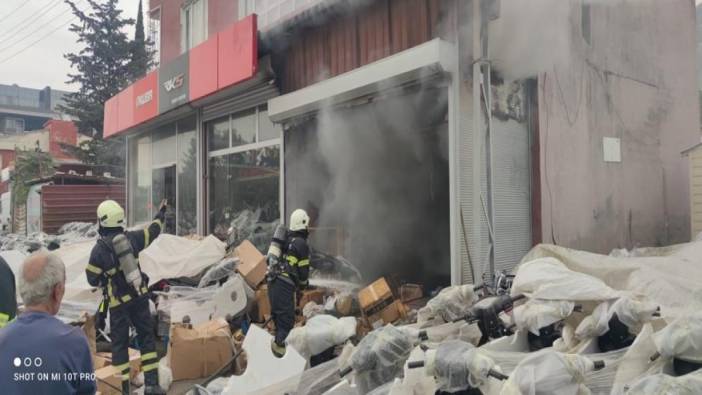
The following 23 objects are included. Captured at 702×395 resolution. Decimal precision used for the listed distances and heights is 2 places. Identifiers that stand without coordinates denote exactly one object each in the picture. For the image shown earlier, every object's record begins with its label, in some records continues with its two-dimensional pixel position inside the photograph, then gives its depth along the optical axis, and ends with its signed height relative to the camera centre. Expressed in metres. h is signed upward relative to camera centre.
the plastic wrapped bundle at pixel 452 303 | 4.28 -0.81
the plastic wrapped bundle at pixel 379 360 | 2.81 -0.85
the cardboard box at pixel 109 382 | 4.52 -1.53
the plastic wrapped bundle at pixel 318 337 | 3.78 -0.96
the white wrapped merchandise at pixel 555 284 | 3.35 -0.53
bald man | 1.79 -0.48
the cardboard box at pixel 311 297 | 6.74 -1.17
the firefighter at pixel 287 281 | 5.30 -0.73
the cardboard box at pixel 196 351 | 5.07 -1.43
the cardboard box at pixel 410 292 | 6.73 -1.13
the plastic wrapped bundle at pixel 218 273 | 7.07 -0.84
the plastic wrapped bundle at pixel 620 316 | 3.05 -0.68
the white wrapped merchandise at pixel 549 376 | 2.23 -0.77
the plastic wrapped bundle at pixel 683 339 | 2.46 -0.67
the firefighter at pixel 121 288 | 4.74 -0.72
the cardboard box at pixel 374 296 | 5.71 -0.98
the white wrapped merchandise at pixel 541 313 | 3.23 -0.69
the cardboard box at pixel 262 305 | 6.93 -1.29
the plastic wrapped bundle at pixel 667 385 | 2.04 -0.75
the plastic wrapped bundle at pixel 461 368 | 2.24 -0.73
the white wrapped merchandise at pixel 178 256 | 7.39 -0.64
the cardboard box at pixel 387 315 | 5.72 -1.21
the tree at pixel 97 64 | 25.22 +7.91
